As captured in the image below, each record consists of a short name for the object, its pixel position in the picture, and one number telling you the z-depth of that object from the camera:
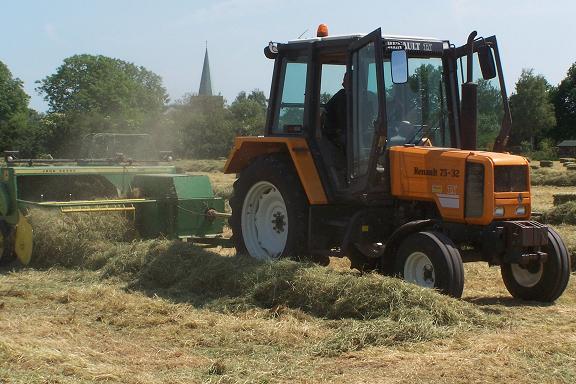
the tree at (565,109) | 70.25
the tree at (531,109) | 59.72
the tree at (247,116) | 43.38
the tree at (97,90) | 63.56
